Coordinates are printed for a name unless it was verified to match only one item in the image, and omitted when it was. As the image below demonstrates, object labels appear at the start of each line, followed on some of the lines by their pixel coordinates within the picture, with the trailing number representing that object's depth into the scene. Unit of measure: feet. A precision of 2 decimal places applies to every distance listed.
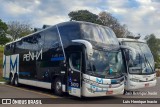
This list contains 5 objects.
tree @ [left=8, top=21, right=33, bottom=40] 148.12
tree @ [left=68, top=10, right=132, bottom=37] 142.07
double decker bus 26.40
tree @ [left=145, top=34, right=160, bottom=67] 174.34
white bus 33.16
